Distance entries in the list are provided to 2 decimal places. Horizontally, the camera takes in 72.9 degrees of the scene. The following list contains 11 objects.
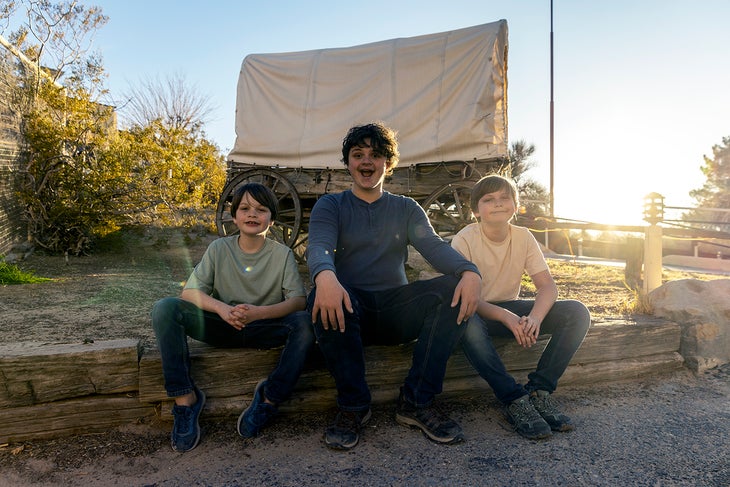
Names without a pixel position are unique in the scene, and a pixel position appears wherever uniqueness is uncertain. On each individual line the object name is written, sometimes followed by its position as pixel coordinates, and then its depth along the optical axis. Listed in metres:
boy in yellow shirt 1.96
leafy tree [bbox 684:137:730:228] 19.64
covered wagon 5.27
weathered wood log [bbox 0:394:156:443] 1.90
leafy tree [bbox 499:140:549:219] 17.21
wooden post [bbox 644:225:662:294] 4.07
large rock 2.68
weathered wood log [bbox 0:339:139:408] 1.89
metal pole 12.71
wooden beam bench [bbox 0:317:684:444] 1.91
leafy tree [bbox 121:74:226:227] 7.51
